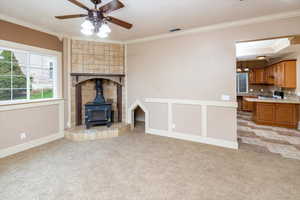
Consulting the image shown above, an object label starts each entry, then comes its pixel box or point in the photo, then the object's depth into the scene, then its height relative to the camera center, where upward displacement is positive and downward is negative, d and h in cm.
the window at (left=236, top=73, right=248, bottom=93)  849 +79
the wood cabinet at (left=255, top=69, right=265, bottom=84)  766 +103
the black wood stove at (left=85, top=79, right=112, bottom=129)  432 -44
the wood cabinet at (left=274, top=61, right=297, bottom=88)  549 +83
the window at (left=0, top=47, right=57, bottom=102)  319 +52
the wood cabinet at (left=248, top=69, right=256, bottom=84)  789 +106
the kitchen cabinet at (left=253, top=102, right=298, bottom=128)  514 -62
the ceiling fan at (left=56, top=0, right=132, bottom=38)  201 +116
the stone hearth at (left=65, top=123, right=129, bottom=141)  398 -94
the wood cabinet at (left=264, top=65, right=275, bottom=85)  685 +98
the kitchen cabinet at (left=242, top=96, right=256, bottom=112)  798 -49
